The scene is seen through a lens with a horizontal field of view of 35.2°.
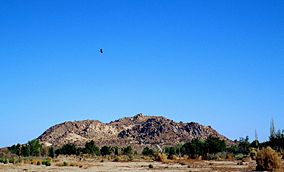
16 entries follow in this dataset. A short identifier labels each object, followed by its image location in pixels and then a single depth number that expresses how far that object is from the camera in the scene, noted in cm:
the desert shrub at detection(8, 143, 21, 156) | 10862
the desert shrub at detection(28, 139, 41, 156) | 10575
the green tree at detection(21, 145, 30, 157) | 10350
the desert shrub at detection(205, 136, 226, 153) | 9394
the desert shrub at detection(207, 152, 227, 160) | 7508
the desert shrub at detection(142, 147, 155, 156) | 10924
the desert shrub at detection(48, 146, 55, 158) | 10192
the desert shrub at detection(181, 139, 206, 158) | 9631
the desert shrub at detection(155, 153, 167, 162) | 6806
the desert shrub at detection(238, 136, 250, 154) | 11356
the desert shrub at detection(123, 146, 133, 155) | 11140
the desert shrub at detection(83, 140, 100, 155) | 11338
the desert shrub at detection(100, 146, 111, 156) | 11512
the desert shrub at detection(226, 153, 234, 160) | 7481
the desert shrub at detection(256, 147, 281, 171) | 3831
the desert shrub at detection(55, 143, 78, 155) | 11331
